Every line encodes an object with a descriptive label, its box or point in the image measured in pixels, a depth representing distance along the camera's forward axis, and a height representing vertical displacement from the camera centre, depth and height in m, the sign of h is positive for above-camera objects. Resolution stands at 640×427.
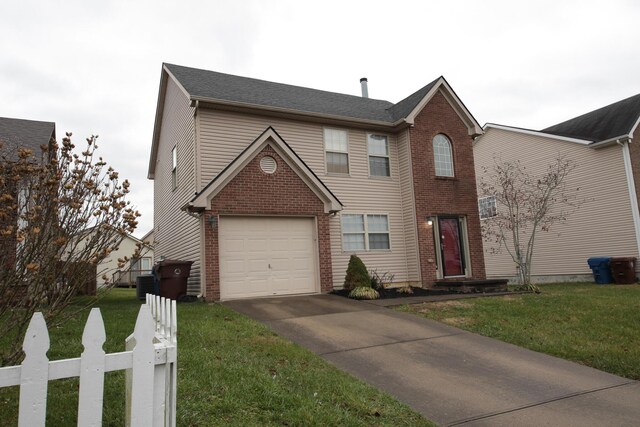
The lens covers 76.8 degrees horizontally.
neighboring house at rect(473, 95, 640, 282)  16.72 +2.73
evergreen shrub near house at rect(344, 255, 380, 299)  10.94 -0.59
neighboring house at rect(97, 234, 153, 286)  32.75 +0.84
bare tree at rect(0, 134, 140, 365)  3.18 +0.36
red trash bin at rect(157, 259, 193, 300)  10.87 -0.20
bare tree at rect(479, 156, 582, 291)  18.66 +2.38
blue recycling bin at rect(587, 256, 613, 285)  16.36 -0.89
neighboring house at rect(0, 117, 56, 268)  14.46 +5.75
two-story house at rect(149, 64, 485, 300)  11.33 +2.52
